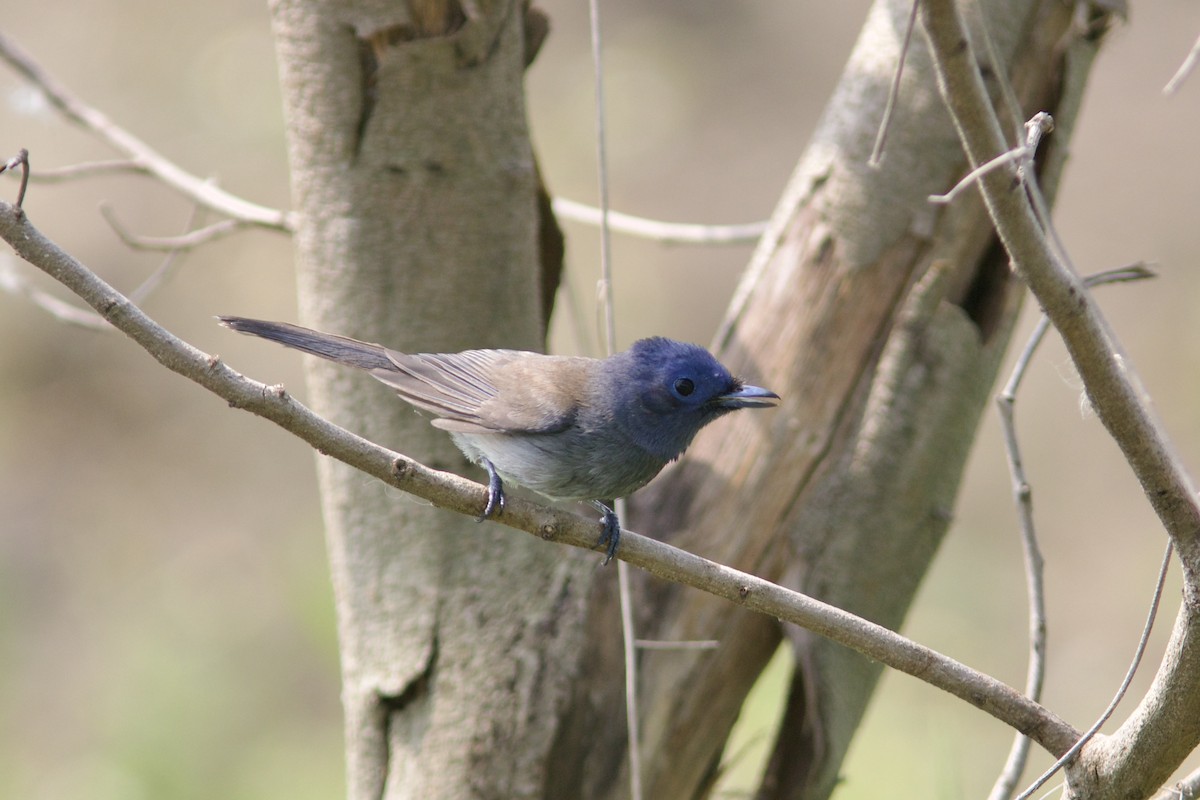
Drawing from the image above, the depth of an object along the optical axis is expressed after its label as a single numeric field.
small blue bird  6.13
